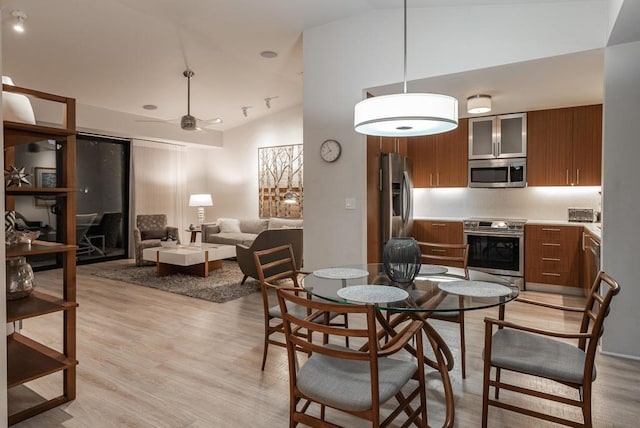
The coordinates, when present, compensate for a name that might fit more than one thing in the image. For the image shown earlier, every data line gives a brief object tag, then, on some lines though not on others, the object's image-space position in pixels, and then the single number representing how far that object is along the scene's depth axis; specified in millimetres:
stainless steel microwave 5230
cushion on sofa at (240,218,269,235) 7976
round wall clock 4258
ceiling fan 5516
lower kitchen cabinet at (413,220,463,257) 5453
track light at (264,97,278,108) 7166
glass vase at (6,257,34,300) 2365
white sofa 7590
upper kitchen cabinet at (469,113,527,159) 5215
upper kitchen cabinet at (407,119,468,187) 5621
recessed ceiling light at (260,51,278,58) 5070
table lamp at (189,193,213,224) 7930
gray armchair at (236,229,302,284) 5152
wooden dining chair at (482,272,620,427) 1773
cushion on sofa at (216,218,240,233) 8188
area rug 5004
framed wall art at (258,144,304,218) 7797
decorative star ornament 2258
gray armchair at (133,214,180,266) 7551
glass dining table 1982
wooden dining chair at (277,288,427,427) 1547
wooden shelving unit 2238
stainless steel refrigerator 4570
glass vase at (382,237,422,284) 2367
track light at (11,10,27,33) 3883
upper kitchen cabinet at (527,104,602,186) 4828
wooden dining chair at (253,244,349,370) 2644
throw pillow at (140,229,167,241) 7551
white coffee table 5730
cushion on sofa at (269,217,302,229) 7504
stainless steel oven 5043
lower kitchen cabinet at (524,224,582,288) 4734
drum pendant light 2131
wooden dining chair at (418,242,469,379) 2734
